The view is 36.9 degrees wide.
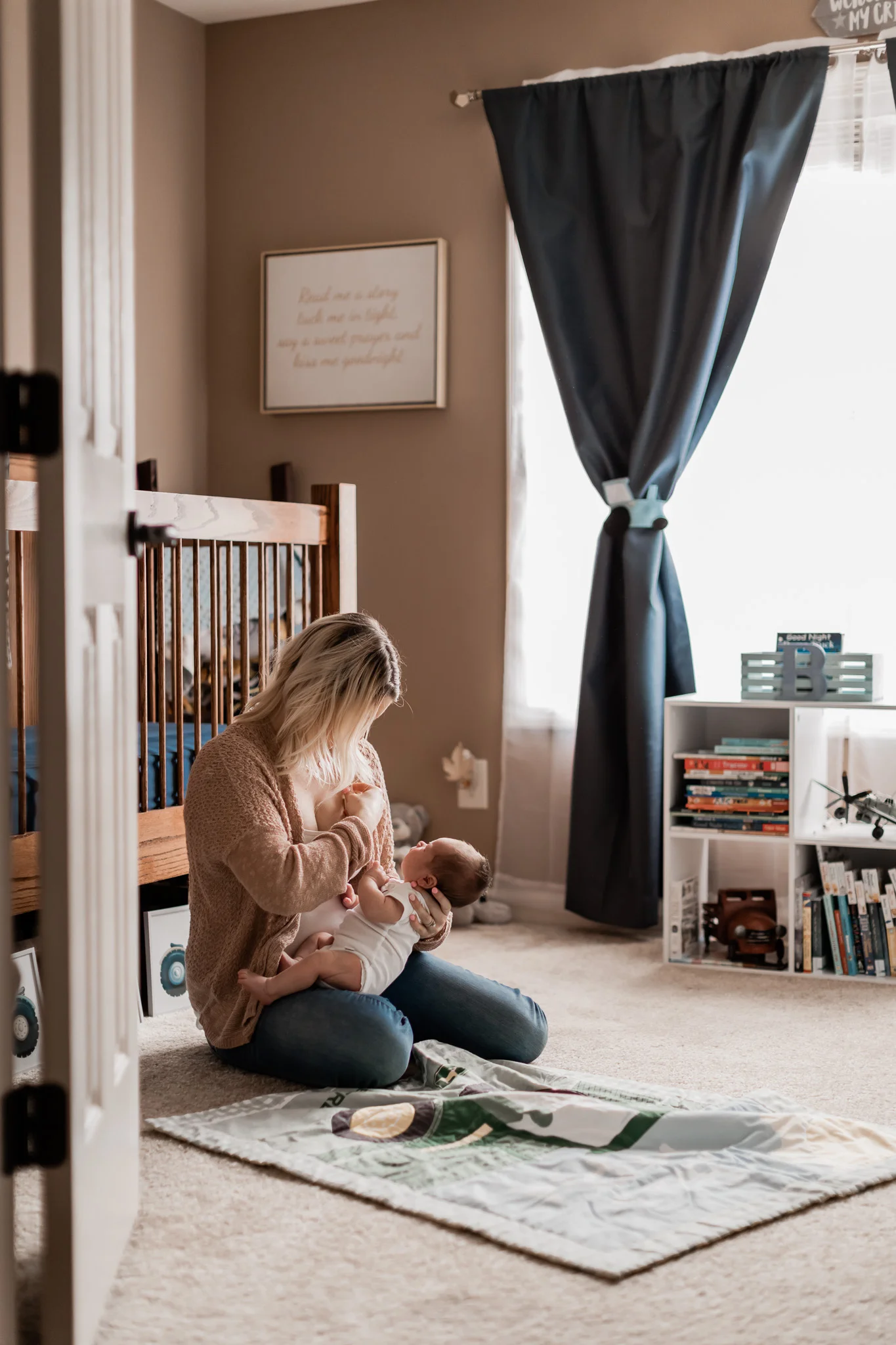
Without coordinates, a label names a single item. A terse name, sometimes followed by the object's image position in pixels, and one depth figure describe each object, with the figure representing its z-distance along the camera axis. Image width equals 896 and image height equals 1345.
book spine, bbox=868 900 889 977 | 2.79
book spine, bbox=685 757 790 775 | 2.88
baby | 2.03
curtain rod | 3.02
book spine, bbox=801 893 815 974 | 2.82
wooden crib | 2.17
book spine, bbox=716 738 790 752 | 2.90
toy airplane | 2.88
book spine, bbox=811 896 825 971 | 2.83
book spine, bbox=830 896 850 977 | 2.82
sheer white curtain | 3.09
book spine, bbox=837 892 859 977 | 2.81
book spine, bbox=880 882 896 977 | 2.80
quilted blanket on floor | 1.56
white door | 1.21
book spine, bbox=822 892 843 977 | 2.82
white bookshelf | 2.86
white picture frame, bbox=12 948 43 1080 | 2.19
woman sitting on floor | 1.97
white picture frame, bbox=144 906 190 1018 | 2.54
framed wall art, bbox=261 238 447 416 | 3.52
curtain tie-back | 3.22
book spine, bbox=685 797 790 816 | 2.88
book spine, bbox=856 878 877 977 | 2.80
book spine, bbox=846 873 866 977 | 2.81
